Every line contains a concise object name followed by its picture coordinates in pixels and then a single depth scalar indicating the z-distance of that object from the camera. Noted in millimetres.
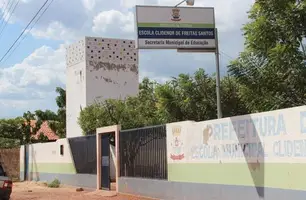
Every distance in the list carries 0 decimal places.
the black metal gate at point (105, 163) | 20625
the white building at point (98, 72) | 32219
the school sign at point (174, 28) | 14391
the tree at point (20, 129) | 41781
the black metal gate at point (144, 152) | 16656
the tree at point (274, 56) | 12031
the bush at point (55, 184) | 25094
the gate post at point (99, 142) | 19672
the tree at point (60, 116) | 41094
